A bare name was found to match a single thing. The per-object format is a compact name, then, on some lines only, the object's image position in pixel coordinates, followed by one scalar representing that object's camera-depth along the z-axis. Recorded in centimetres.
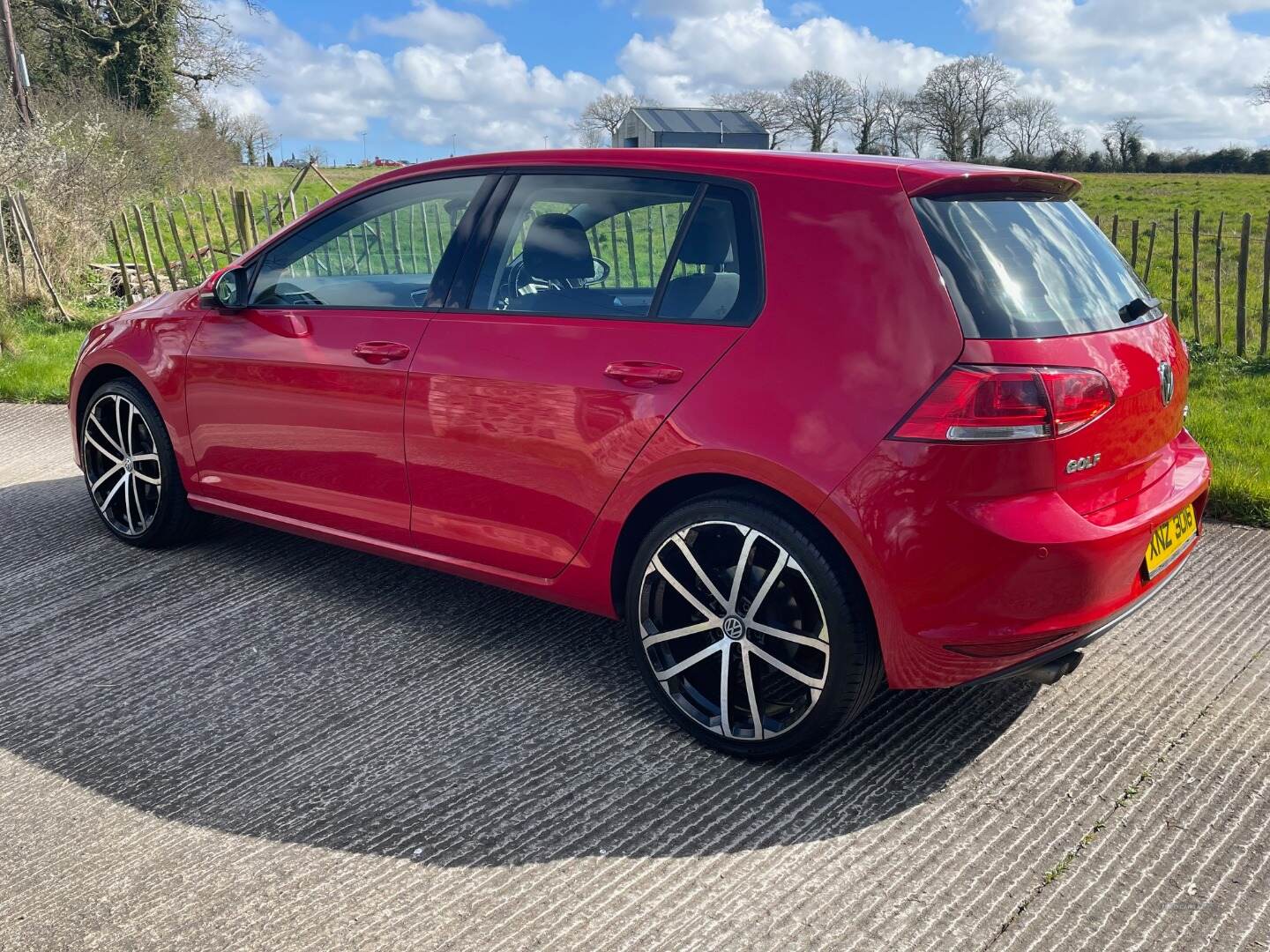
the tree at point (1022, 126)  6488
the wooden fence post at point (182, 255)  1380
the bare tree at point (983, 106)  7538
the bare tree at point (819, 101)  8269
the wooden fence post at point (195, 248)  1366
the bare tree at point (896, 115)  7431
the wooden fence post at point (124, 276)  1426
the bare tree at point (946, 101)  7044
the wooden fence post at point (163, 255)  1395
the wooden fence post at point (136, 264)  1471
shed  6256
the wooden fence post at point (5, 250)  1315
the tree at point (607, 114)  7750
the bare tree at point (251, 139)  3766
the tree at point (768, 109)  7875
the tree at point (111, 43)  3194
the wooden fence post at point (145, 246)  1379
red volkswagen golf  266
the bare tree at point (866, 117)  7481
